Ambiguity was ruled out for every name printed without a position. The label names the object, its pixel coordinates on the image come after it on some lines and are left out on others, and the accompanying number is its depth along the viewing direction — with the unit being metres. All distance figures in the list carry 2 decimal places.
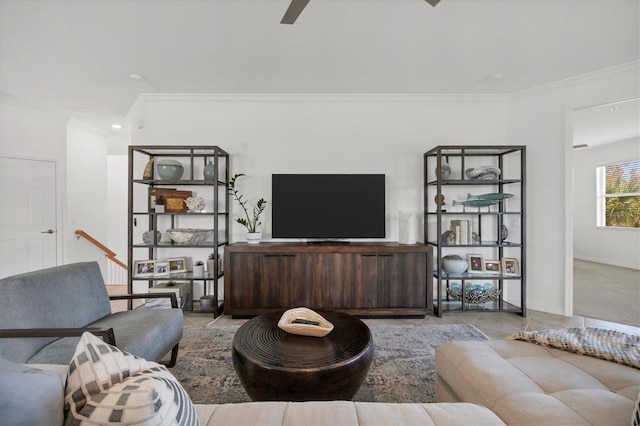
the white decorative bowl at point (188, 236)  3.20
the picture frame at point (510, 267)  3.23
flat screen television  3.31
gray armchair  1.43
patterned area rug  1.73
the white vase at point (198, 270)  3.25
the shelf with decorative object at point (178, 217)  3.14
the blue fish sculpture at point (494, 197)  3.01
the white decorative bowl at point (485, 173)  3.13
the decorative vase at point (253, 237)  3.24
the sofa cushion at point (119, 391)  0.61
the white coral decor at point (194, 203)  3.28
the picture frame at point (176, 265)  3.31
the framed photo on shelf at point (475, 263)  3.28
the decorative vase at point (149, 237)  3.23
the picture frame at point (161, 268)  3.23
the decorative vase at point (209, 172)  3.28
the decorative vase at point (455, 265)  3.16
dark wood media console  2.99
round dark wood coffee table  1.30
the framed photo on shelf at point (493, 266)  3.28
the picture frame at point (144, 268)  3.21
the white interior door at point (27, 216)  3.77
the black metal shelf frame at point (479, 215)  3.10
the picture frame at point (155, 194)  3.25
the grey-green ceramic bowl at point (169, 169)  3.21
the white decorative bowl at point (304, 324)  1.61
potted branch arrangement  3.25
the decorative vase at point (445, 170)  3.24
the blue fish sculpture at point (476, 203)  3.11
